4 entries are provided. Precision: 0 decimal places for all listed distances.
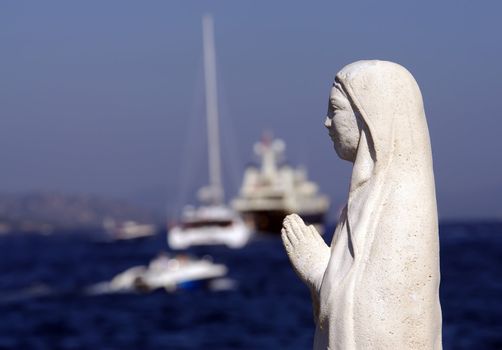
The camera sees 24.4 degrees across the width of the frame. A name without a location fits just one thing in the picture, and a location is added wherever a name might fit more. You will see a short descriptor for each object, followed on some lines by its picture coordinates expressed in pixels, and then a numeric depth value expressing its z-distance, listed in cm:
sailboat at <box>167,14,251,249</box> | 9506
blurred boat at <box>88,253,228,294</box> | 5119
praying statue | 442
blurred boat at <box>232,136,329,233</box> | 11069
